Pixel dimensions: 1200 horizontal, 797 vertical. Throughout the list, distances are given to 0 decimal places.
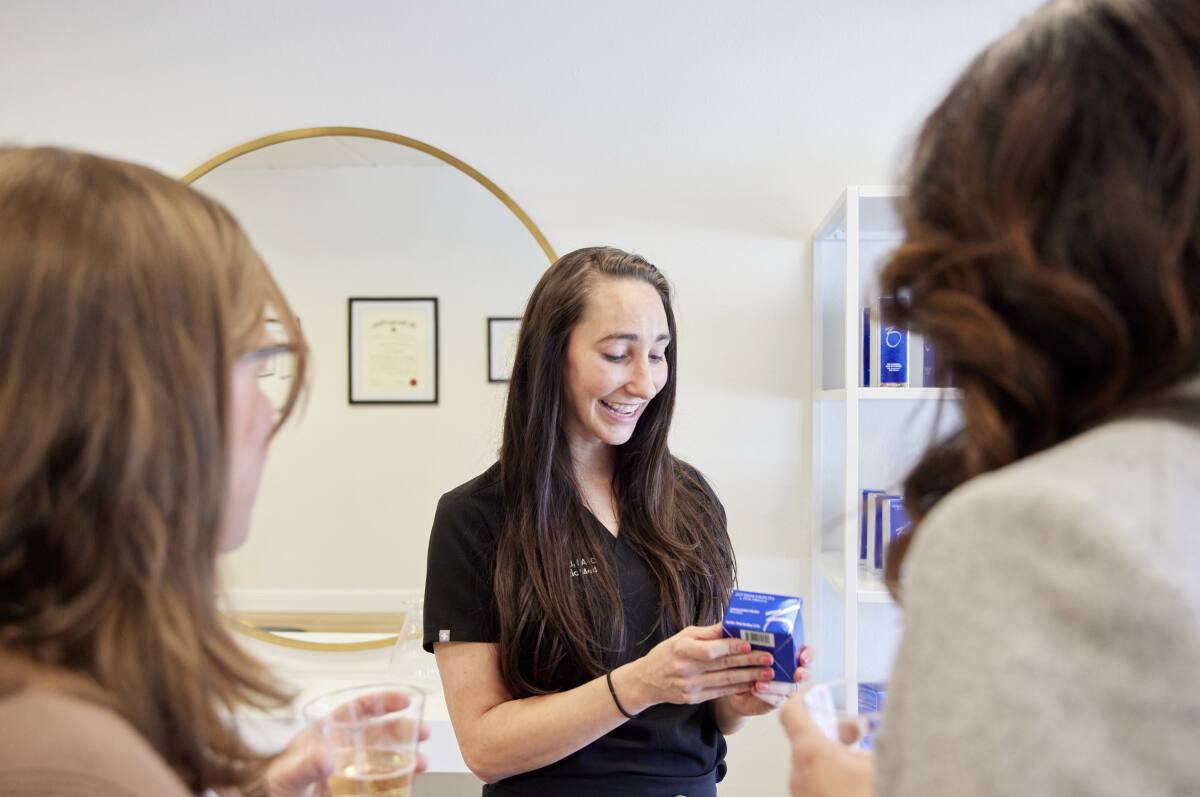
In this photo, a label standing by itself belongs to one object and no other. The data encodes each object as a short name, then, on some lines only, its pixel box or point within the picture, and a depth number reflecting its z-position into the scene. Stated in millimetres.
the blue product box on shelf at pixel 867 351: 2146
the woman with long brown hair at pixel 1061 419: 449
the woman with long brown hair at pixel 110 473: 588
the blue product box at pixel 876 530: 2225
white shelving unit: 2412
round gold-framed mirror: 2539
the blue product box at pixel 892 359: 2148
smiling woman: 1396
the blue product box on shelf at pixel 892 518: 2199
